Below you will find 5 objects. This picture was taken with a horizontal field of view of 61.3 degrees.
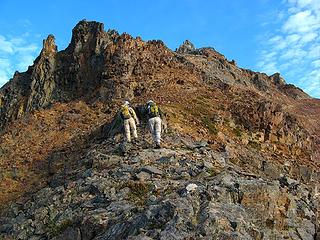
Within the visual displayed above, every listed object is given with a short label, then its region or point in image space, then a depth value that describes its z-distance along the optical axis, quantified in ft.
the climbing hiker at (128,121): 42.66
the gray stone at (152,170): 34.67
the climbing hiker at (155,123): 40.86
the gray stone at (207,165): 36.12
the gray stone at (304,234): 25.25
